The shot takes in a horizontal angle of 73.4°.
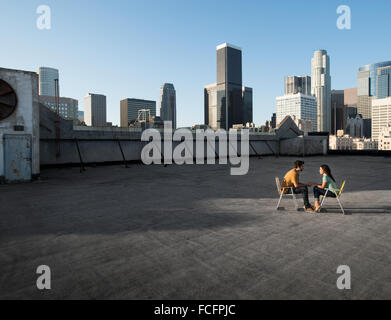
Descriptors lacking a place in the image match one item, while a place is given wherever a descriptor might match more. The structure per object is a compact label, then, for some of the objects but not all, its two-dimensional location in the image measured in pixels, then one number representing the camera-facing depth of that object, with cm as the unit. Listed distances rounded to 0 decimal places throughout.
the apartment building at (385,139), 13912
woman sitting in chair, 754
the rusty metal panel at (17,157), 1335
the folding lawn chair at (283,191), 778
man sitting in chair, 767
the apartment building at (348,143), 17275
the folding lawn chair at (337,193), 725
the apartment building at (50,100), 18650
